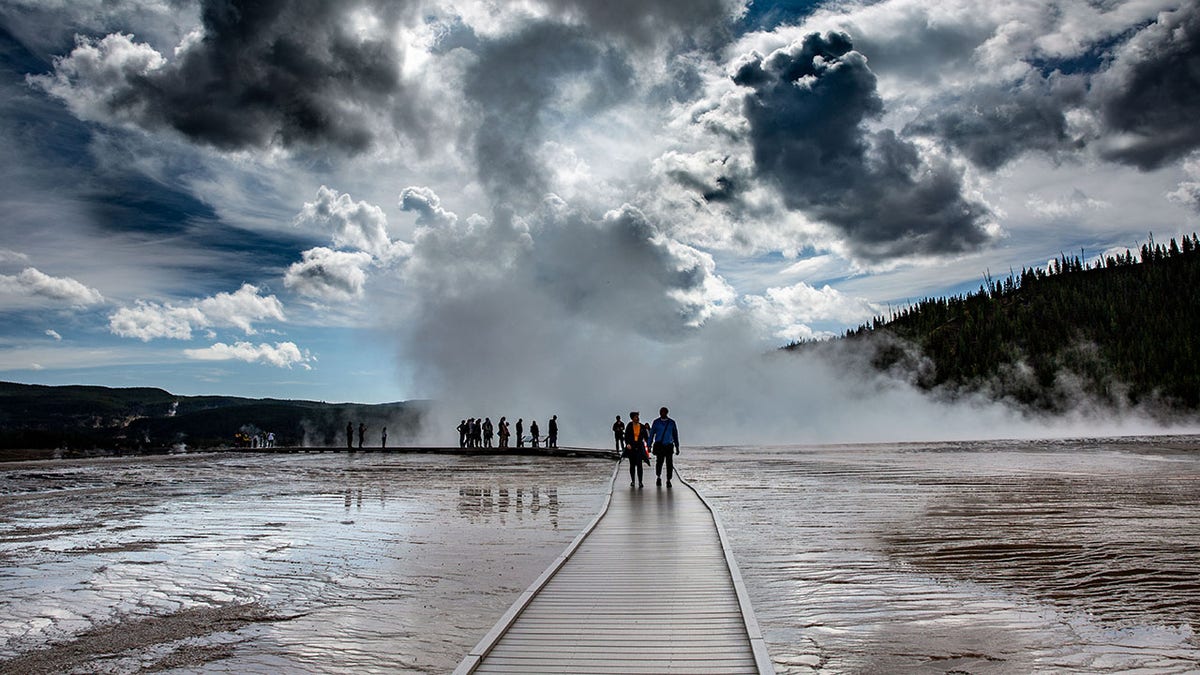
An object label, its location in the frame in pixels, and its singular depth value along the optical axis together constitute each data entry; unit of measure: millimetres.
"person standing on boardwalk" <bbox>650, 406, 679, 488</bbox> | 19828
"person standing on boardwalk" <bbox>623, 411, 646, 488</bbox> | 20484
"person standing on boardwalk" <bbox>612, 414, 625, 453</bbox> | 35219
